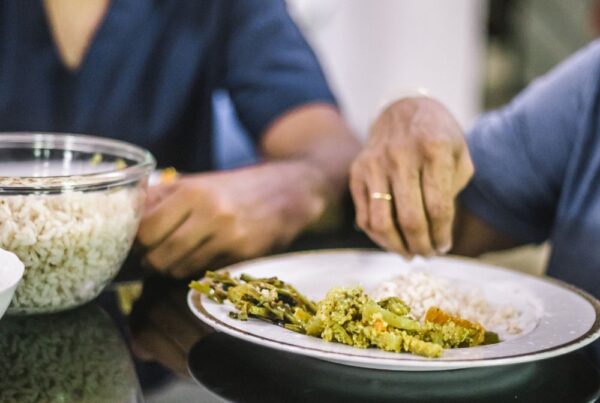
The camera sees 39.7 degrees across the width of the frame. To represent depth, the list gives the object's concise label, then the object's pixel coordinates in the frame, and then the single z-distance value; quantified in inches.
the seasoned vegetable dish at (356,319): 28.0
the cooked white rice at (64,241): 32.0
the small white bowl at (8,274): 28.4
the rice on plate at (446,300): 31.9
